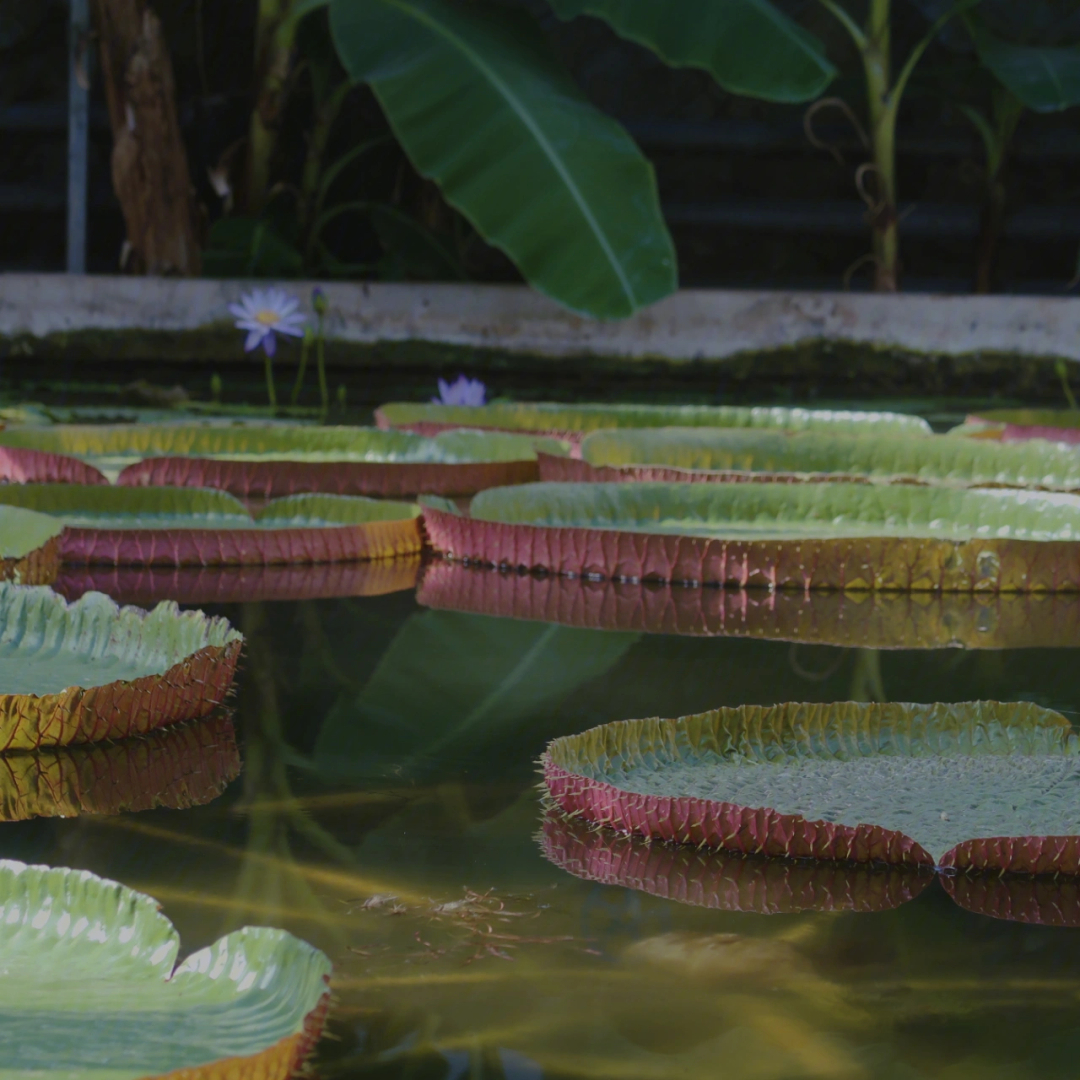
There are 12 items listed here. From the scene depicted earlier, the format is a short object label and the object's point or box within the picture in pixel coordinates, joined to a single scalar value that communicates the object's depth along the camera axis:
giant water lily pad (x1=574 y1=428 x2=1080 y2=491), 5.95
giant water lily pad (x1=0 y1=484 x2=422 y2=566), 4.43
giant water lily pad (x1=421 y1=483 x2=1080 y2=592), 4.36
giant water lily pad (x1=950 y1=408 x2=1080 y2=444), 6.87
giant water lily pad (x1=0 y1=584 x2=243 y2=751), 2.48
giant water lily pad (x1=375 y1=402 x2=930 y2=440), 7.28
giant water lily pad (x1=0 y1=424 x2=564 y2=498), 5.75
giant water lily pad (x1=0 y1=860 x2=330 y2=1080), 1.34
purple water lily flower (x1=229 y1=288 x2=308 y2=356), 8.52
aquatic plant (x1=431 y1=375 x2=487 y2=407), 8.05
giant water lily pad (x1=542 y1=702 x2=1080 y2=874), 2.02
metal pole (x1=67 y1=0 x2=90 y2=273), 10.32
